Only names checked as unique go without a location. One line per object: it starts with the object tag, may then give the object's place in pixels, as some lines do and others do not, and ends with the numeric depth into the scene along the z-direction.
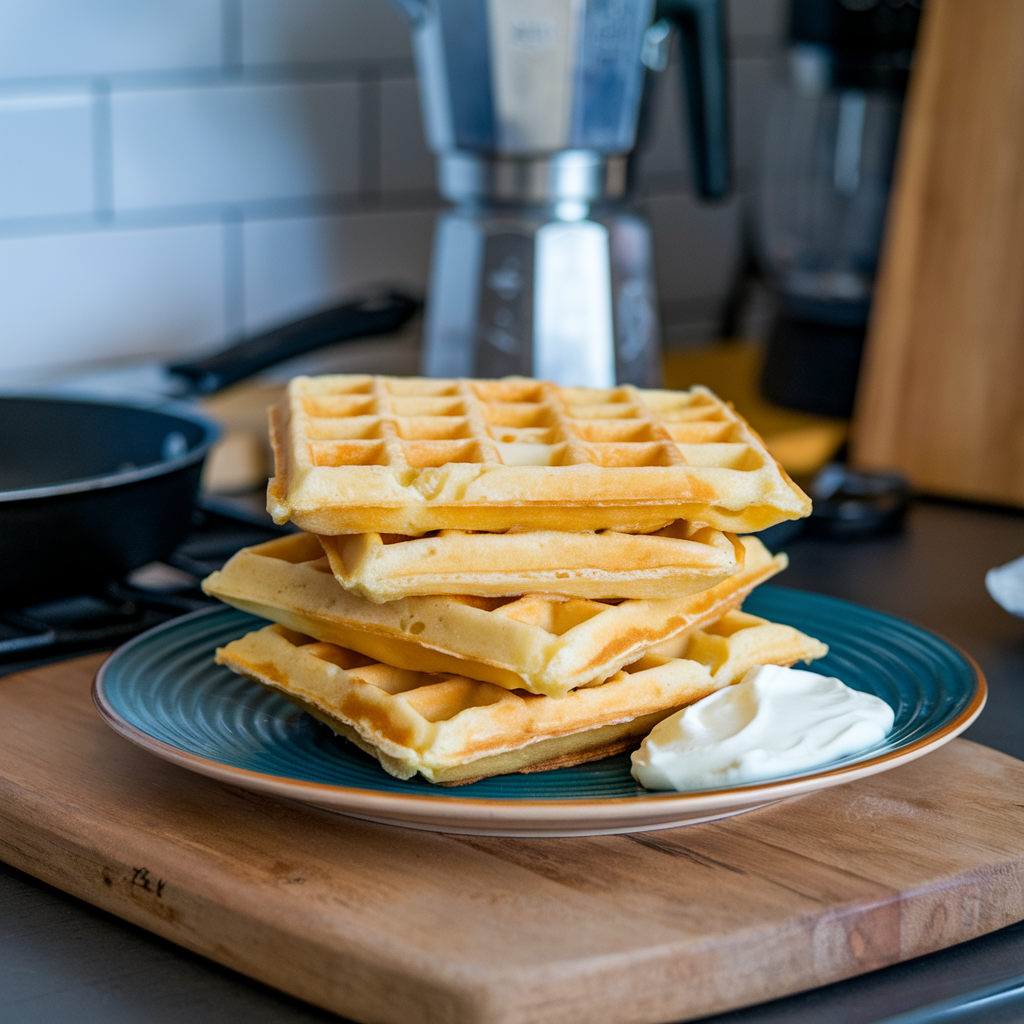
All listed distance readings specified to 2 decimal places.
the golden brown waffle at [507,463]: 0.90
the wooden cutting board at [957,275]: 1.27
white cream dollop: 0.87
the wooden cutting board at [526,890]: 0.75
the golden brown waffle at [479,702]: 0.86
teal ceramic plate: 0.80
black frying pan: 1.03
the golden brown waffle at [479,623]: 0.88
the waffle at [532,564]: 0.89
